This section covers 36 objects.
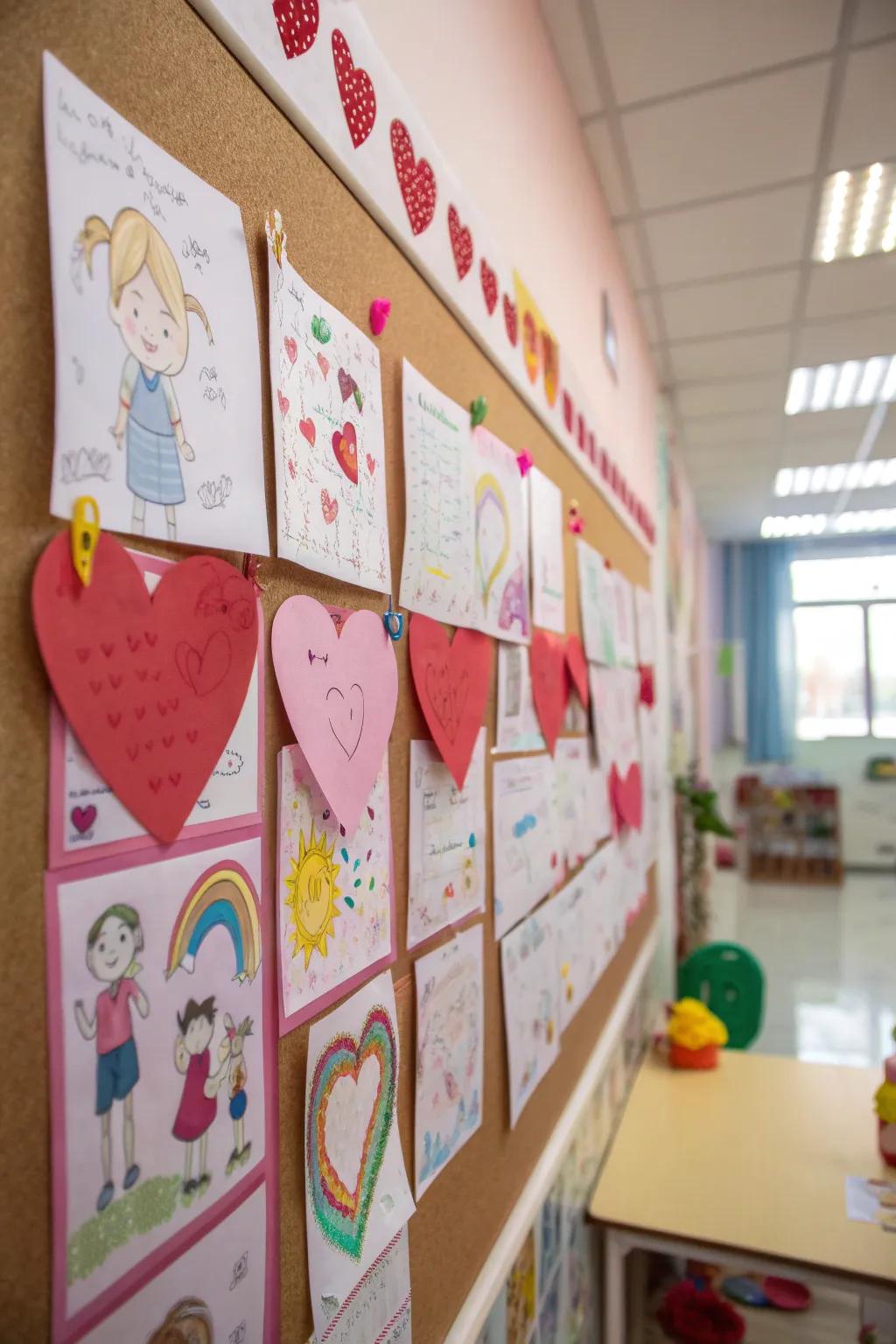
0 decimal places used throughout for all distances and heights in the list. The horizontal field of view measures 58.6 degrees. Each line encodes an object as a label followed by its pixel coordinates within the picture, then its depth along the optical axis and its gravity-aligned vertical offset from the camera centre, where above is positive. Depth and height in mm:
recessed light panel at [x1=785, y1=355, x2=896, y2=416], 3100 +1273
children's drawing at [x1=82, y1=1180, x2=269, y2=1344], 398 -317
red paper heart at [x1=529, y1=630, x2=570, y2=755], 1086 +31
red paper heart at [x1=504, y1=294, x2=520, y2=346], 1034 +501
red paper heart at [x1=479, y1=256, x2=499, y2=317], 944 +504
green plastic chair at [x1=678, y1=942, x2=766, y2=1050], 2145 -780
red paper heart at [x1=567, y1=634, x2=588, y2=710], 1271 +59
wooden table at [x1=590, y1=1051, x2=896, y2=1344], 1162 -814
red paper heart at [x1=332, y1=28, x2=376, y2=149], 610 +487
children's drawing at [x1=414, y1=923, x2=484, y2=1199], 714 -335
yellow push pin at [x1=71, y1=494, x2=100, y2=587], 358 +80
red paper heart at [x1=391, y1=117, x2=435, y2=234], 716 +491
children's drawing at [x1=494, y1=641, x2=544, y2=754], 958 -3
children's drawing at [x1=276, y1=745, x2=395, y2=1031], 521 -135
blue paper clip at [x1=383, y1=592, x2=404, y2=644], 661 +68
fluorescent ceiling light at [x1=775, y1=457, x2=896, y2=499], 4488 +1282
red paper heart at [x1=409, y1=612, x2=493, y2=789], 728 +20
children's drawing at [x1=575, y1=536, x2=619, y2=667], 1389 +176
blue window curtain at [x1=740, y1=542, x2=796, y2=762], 6941 +429
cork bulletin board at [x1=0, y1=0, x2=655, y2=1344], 340 +137
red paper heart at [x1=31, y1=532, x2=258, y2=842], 357 +23
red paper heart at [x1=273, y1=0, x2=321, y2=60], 538 +471
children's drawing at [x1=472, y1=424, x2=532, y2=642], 891 +196
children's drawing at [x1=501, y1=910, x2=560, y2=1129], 953 -386
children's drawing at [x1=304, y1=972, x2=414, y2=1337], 546 -325
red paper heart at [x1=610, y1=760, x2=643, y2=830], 1624 -205
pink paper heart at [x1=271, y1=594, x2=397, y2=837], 528 +11
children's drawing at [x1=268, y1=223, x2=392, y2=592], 524 +197
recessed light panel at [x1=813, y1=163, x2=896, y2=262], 1968 +1265
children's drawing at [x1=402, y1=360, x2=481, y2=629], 716 +191
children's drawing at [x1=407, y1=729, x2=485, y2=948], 715 -136
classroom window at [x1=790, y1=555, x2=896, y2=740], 6836 +438
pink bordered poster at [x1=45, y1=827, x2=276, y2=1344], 360 -182
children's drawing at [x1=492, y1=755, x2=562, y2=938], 934 -171
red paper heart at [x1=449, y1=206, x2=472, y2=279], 849 +501
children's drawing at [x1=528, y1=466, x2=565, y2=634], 1103 +214
